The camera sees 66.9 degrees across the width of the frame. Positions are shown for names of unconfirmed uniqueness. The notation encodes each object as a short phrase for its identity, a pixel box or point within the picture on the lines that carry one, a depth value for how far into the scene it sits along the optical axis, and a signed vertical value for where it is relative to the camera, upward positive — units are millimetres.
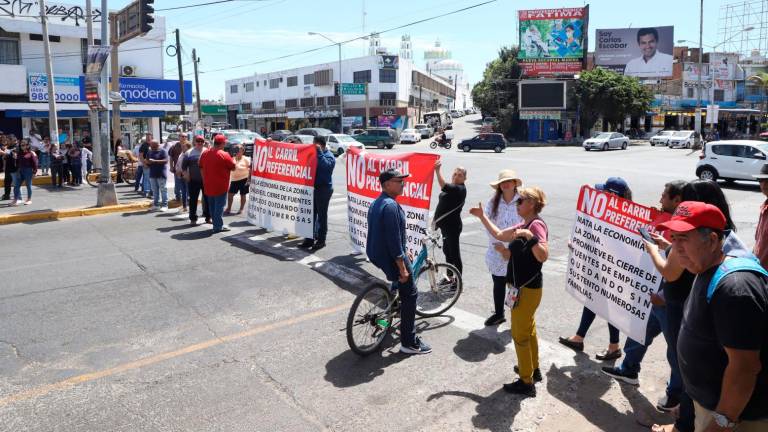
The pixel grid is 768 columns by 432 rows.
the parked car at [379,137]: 50781 +588
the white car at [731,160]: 18938 -698
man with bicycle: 5234 -949
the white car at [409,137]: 56969 +630
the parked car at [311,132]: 44112 +991
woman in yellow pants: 4516 -1066
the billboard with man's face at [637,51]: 62188 +9640
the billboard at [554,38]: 59844 +10623
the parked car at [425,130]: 64250 +1450
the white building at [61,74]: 28094 +3721
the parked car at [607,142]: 43881 -98
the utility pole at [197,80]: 42031 +4945
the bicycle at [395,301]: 5441 -1645
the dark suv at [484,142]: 44469 +3
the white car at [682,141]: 47000 -126
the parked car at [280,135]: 44969 +846
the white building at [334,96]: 74250 +7037
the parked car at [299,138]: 37819 +468
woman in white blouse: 6008 -833
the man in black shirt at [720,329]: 2592 -874
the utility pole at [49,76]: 20569 +2573
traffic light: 15391 +3557
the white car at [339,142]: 38156 +159
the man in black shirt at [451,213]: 6934 -845
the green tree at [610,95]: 56125 +4395
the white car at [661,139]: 50219 +55
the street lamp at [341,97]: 65756 +4805
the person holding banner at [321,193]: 9656 -810
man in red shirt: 10820 -491
